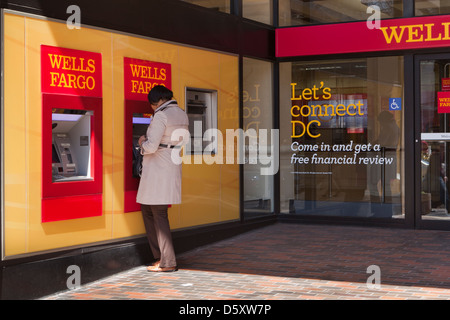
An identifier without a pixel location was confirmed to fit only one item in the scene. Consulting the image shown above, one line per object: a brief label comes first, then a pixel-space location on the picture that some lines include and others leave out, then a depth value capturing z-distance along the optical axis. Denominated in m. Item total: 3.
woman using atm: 6.63
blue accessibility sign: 9.66
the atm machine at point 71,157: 6.03
